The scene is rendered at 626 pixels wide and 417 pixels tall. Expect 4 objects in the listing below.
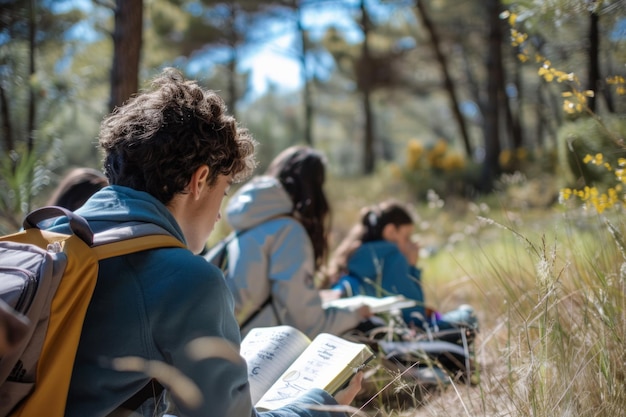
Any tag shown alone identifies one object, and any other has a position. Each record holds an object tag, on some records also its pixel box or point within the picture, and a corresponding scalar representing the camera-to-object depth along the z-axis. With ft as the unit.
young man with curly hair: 4.11
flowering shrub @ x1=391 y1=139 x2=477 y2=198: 41.11
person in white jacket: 9.29
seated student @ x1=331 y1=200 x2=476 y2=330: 10.96
